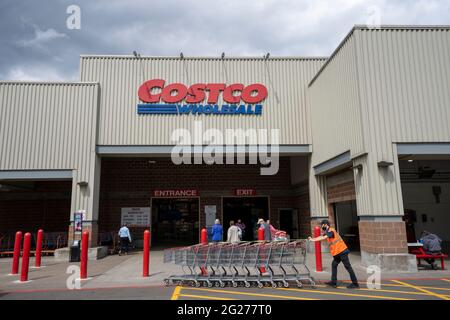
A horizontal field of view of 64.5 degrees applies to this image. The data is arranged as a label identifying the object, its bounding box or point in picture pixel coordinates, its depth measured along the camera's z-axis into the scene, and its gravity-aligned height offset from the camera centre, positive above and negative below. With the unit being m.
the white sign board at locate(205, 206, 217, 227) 20.67 +0.17
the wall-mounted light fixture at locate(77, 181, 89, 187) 15.56 +1.59
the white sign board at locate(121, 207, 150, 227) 20.42 +0.12
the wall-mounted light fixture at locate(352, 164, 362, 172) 12.00 +1.63
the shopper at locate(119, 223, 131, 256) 16.52 -0.88
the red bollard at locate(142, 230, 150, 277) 10.30 -1.11
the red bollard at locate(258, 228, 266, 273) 11.22 -0.52
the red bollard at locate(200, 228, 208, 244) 10.88 -0.58
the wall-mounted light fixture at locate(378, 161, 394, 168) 11.16 +1.60
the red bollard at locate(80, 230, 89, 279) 10.03 -1.05
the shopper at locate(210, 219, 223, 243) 14.71 -0.62
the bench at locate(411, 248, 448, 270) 10.93 -1.23
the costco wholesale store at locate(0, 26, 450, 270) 11.77 +3.13
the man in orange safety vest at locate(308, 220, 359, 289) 8.45 -0.78
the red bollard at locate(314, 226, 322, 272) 10.66 -1.28
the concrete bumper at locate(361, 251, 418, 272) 10.62 -1.38
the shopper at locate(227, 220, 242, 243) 15.13 -0.69
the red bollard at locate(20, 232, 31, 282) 10.04 -1.06
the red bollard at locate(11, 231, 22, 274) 10.92 -1.03
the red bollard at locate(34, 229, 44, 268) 12.38 -1.08
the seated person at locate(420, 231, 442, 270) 11.11 -0.96
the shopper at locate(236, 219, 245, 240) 19.21 -0.42
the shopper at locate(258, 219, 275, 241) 13.96 -0.58
